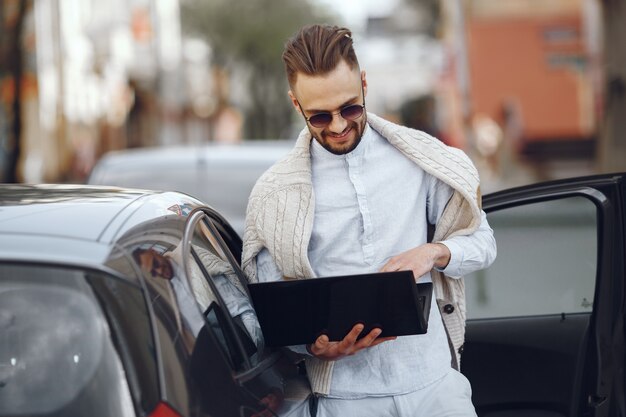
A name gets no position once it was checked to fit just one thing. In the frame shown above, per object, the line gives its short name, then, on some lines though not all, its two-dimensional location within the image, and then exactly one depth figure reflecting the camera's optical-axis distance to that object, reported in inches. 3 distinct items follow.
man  200.3
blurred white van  513.1
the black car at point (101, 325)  152.5
